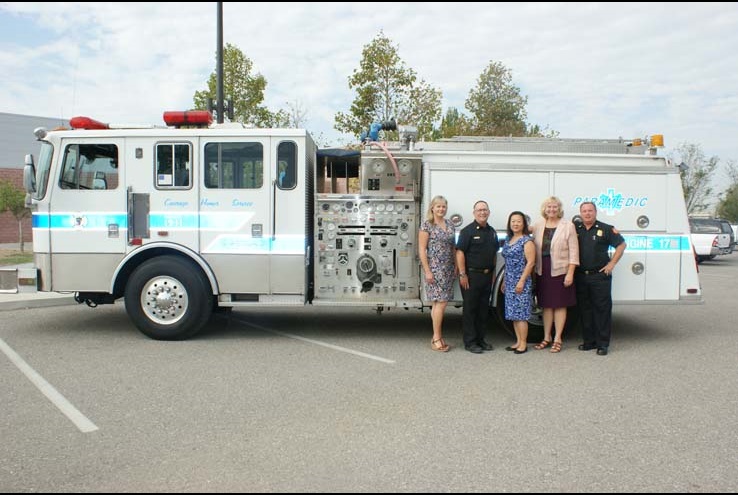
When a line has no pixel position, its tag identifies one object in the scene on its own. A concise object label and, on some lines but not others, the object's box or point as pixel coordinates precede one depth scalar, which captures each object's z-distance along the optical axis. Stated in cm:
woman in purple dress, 693
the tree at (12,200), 1952
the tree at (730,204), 4506
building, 2955
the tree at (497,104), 2295
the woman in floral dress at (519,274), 686
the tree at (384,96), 1669
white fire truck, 736
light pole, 1226
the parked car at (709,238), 2186
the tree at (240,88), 1664
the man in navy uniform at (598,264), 694
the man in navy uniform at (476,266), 687
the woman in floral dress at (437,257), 693
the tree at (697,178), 3953
